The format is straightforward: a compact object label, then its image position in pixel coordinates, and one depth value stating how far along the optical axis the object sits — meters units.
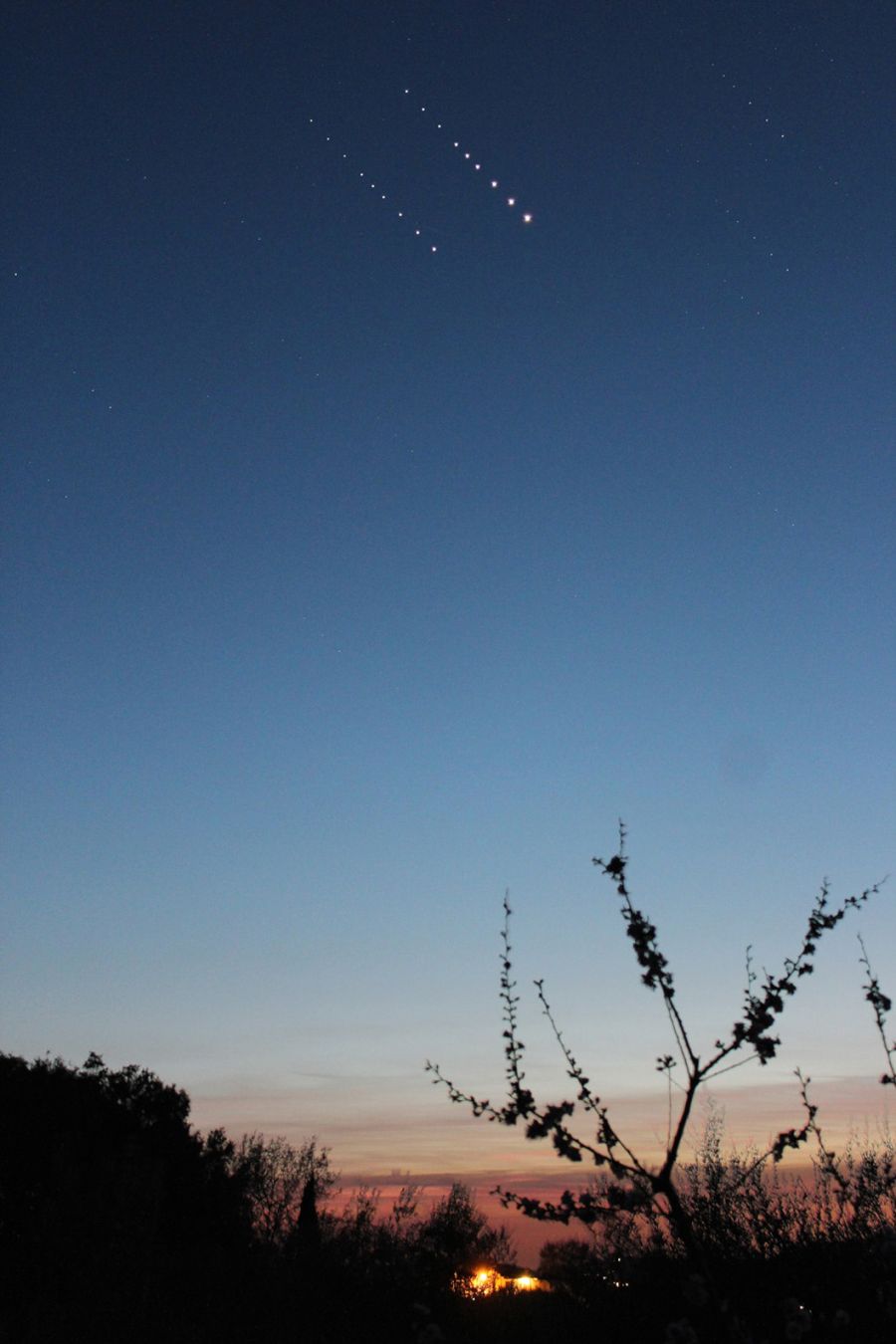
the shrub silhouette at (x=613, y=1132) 5.59
